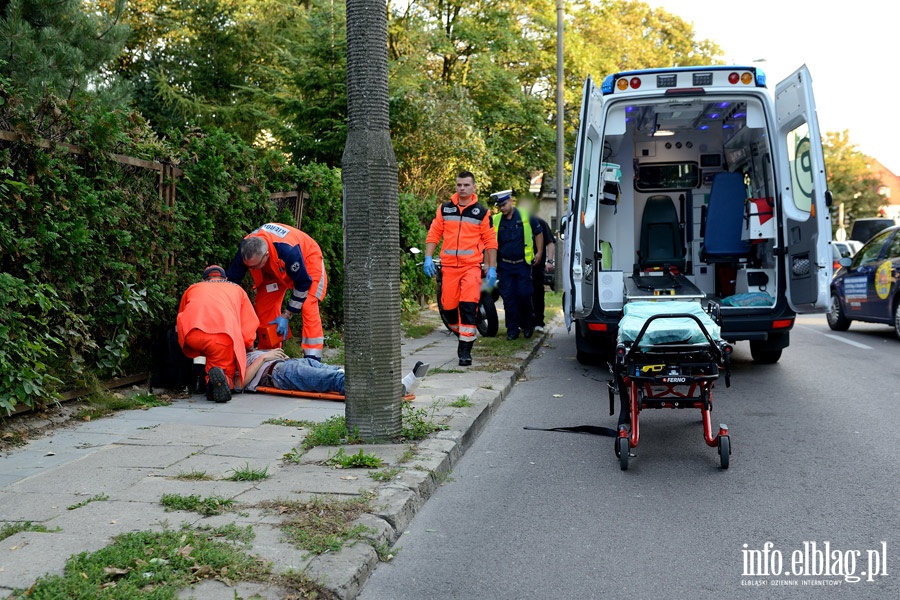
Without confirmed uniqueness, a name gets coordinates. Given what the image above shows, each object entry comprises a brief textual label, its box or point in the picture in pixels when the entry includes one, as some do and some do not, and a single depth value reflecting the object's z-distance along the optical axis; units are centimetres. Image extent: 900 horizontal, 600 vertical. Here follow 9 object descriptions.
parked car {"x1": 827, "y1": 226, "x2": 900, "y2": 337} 1296
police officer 1212
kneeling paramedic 730
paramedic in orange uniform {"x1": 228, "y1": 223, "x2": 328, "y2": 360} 814
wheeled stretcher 562
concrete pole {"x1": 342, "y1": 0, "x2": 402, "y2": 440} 579
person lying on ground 767
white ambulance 877
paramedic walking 977
